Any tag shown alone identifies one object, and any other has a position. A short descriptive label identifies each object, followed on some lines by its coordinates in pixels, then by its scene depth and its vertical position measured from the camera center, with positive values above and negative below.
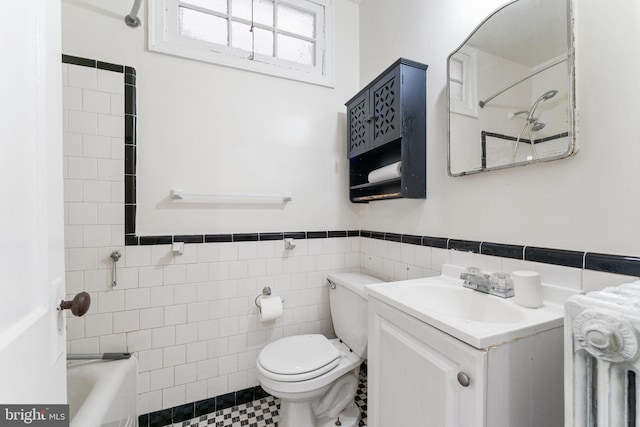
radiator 0.46 -0.28
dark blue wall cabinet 1.36 +0.49
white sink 0.69 -0.32
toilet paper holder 1.65 -0.51
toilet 1.25 -0.77
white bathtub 1.01 -0.77
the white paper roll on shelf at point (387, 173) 1.42 +0.22
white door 0.42 +0.01
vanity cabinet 0.67 -0.47
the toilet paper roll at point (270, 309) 1.56 -0.57
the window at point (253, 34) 1.53 +1.14
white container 0.86 -0.25
